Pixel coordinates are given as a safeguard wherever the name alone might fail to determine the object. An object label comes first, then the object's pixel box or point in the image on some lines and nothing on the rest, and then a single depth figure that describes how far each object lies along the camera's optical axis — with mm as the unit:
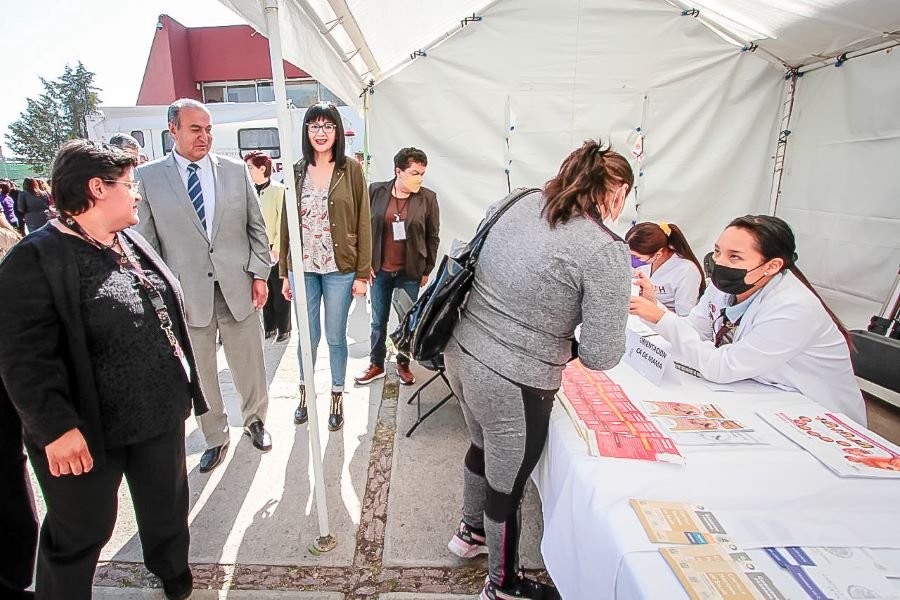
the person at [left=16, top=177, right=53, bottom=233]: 6179
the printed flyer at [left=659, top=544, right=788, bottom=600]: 809
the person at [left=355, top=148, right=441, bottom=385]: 3033
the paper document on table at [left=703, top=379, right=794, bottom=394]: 1665
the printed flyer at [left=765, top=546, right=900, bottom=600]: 826
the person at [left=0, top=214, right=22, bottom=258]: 2380
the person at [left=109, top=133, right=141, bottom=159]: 3350
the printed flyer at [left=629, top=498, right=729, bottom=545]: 944
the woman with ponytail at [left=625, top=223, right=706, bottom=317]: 2895
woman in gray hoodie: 1176
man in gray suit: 2006
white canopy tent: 3256
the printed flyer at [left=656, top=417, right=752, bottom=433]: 1379
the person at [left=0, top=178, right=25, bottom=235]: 7035
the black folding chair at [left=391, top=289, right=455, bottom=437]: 2537
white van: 8062
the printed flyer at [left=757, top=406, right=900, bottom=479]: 1186
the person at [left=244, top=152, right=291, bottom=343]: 3789
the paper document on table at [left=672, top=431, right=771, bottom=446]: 1294
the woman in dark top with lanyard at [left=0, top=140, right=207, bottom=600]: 1148
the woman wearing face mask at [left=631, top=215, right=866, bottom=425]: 1646
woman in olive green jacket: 2436
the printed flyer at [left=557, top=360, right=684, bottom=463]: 1239
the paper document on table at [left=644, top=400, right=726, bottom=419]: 1478
